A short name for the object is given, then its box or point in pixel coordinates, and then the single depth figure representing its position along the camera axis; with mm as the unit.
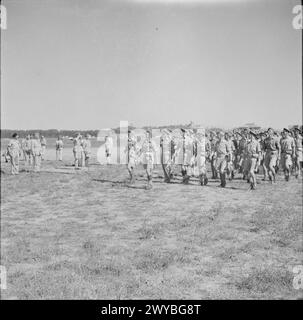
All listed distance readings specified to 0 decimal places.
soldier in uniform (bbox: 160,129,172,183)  17608
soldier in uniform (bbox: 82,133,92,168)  24097
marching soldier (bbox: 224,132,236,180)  16034
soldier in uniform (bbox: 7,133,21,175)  20703
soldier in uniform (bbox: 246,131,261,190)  14886
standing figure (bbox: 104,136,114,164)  24625
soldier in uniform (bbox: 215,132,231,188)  15459
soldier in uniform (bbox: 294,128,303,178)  18419
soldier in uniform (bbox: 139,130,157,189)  15266
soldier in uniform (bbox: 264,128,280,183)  16453
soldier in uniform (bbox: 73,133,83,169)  23453
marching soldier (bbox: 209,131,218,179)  19114
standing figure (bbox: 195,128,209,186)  17016
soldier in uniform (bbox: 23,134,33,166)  23595
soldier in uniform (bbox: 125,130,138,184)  16625
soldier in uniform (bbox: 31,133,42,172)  22484
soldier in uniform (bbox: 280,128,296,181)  17250
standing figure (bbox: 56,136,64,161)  29712
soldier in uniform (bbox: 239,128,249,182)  17500
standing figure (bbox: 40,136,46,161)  29217
